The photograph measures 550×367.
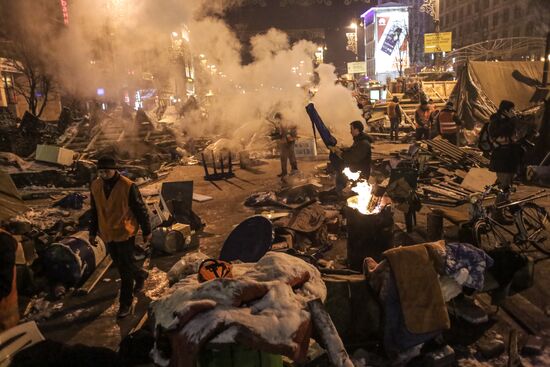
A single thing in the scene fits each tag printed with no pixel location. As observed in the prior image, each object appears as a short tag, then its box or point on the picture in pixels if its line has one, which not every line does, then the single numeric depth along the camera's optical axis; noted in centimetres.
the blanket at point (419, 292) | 329
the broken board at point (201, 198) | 1023
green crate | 250
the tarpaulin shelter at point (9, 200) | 786
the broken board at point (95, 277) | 547
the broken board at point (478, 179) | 989
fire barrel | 511
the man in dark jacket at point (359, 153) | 717
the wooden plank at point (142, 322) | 405
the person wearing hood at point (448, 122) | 1359
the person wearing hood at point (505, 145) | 665
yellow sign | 3931
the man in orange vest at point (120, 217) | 457
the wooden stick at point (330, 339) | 270
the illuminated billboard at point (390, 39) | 5350
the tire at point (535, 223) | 626
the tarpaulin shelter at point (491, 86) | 1608
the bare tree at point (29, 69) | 2056
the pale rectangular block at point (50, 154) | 1305
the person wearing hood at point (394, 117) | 1902
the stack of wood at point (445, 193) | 905
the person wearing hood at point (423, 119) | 1516
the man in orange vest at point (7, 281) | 338
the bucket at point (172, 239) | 674
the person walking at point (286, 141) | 1187
